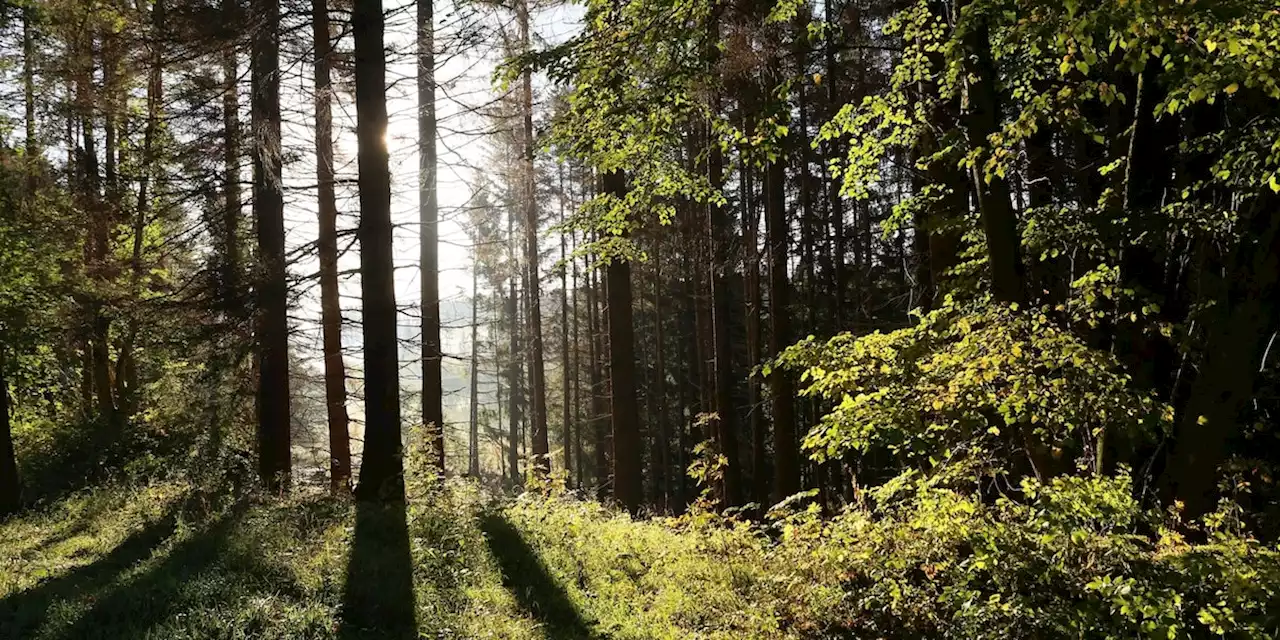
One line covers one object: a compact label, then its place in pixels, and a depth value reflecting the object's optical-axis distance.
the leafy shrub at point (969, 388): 4.56
